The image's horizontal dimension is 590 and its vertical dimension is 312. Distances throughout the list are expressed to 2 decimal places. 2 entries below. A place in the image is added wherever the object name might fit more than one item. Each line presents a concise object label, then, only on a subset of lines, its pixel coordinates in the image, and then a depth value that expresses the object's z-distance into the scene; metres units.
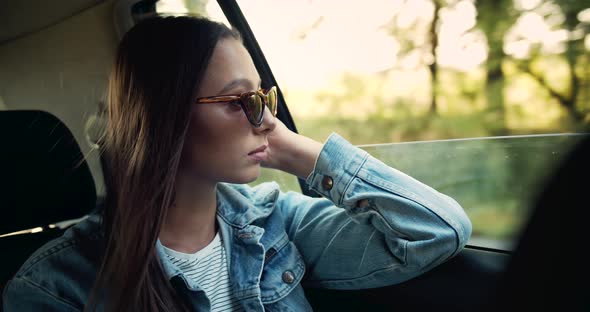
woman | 1.07
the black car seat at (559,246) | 0.35
